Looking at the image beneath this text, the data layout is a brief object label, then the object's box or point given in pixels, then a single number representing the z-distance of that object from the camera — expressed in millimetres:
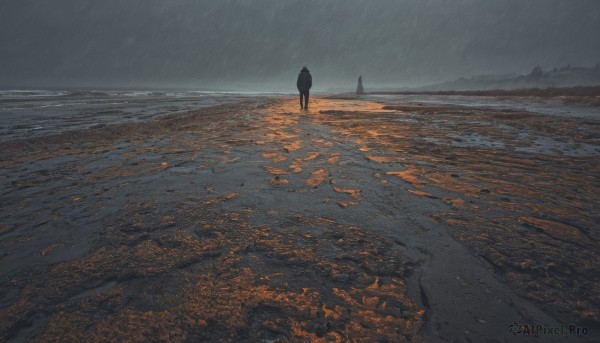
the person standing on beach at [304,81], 15297
